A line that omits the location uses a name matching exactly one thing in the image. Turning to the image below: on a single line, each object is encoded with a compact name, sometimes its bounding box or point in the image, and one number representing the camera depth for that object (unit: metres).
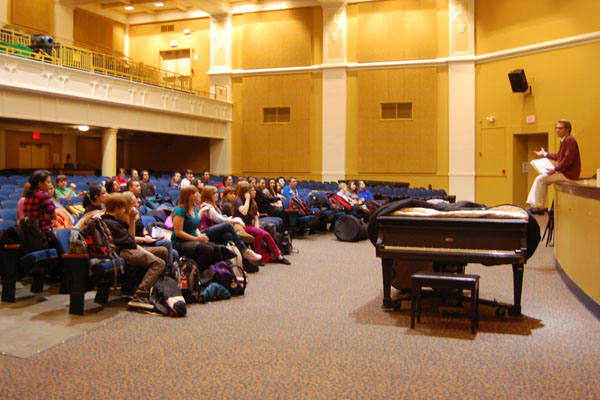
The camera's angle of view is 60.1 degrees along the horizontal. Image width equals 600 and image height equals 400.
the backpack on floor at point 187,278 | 4.97
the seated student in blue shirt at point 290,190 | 10.17
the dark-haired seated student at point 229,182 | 9.80
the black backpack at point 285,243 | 7.83
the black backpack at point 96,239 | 4.53
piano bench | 3.97
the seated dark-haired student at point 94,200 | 5.26
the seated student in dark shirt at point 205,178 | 13.70
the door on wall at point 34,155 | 18.44
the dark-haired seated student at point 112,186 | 6.33
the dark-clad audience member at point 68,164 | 18.00
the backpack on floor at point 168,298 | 4.49
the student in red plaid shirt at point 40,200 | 4.91
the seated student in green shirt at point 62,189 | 7.97
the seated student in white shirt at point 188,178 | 10.12
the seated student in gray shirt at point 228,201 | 7.13
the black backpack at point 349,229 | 9.45
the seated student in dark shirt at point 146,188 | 9.63
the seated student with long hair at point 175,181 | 11.59
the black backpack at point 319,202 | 10.24
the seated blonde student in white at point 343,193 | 10.80
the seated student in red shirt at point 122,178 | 10.90
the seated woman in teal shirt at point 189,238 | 5.38
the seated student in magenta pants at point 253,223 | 7.09
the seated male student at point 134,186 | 6.30
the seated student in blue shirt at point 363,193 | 11.66
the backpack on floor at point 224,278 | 5.26
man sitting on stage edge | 6.11
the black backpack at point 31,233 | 4.88
